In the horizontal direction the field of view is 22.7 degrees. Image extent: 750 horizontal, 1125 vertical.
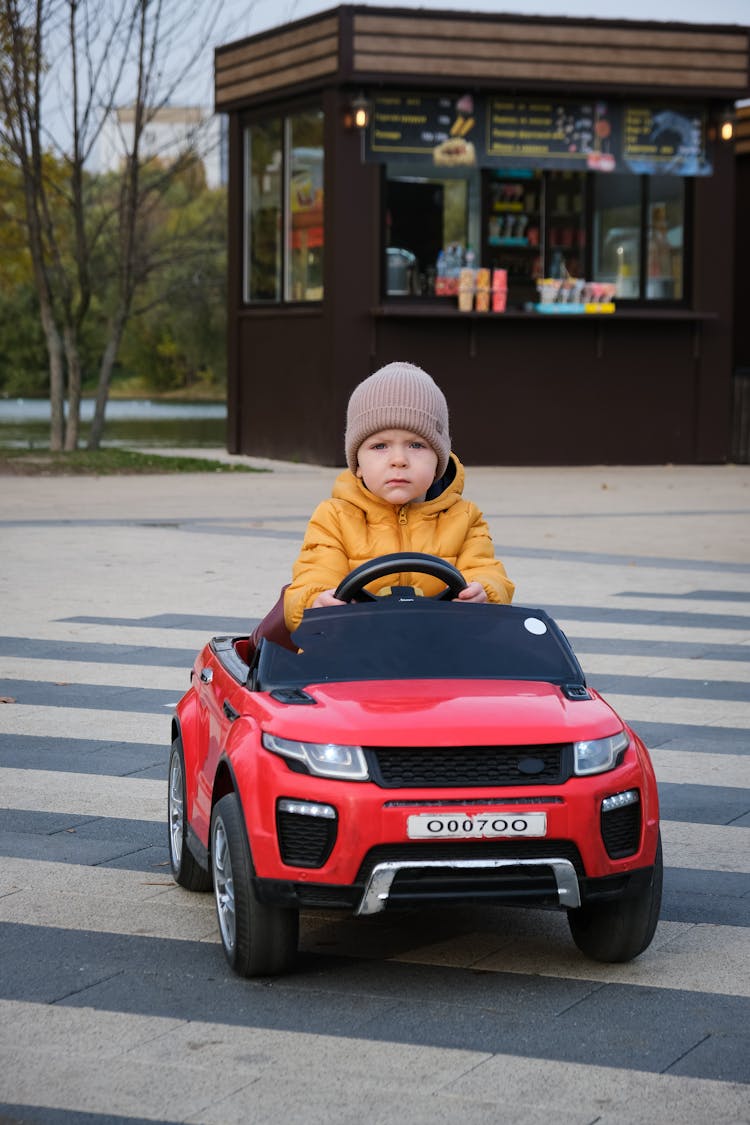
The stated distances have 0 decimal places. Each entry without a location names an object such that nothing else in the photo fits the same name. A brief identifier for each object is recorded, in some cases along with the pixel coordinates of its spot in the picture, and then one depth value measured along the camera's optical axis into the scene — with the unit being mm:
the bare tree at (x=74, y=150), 22406
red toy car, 4203
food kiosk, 21188
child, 5203
